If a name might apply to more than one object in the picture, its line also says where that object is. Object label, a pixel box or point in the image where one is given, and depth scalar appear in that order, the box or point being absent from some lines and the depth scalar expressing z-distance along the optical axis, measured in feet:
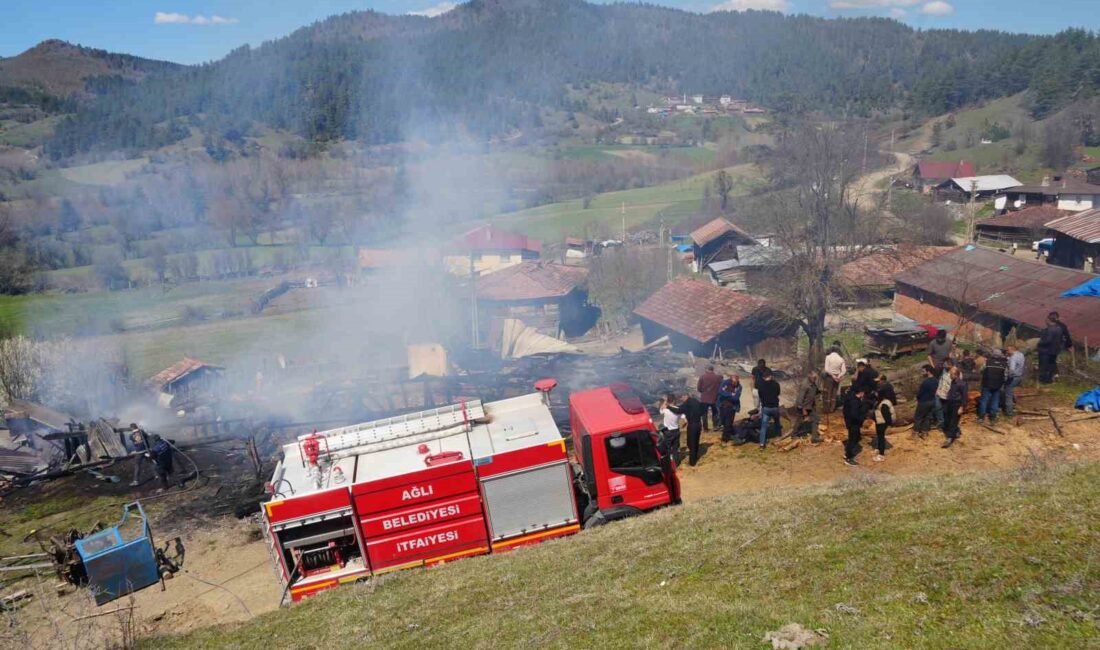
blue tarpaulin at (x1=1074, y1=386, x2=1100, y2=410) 39.47
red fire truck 31.22
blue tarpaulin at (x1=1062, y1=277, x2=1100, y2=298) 67.40
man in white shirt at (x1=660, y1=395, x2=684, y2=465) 39.42
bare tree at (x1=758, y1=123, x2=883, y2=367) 81.97
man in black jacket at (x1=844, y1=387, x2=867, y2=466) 36.83
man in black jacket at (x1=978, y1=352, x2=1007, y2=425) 38.52
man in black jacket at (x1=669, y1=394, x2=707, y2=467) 40.24
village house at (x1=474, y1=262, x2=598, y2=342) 117.91
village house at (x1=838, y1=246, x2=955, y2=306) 108.06
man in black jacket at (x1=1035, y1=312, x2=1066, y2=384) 44.09
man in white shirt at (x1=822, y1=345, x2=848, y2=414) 44.55
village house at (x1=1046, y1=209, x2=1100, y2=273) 104.92
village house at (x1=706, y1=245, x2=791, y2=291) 128.57
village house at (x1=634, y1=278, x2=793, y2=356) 83.76
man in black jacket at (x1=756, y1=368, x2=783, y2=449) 41.11
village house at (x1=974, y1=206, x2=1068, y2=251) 152.15
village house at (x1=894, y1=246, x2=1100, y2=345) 65.98
